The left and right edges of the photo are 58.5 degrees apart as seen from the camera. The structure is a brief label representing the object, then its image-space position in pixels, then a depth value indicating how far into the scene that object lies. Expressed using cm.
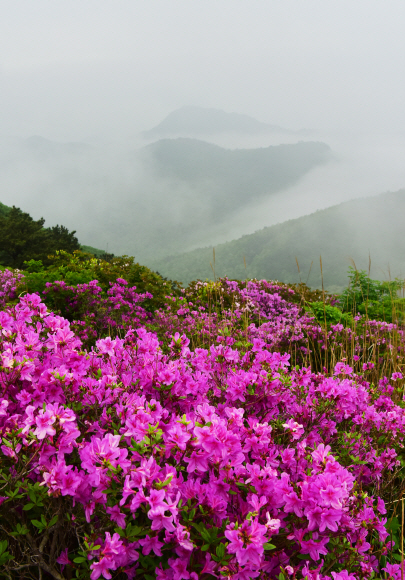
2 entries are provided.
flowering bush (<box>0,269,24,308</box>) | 662
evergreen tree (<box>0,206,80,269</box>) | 2123
